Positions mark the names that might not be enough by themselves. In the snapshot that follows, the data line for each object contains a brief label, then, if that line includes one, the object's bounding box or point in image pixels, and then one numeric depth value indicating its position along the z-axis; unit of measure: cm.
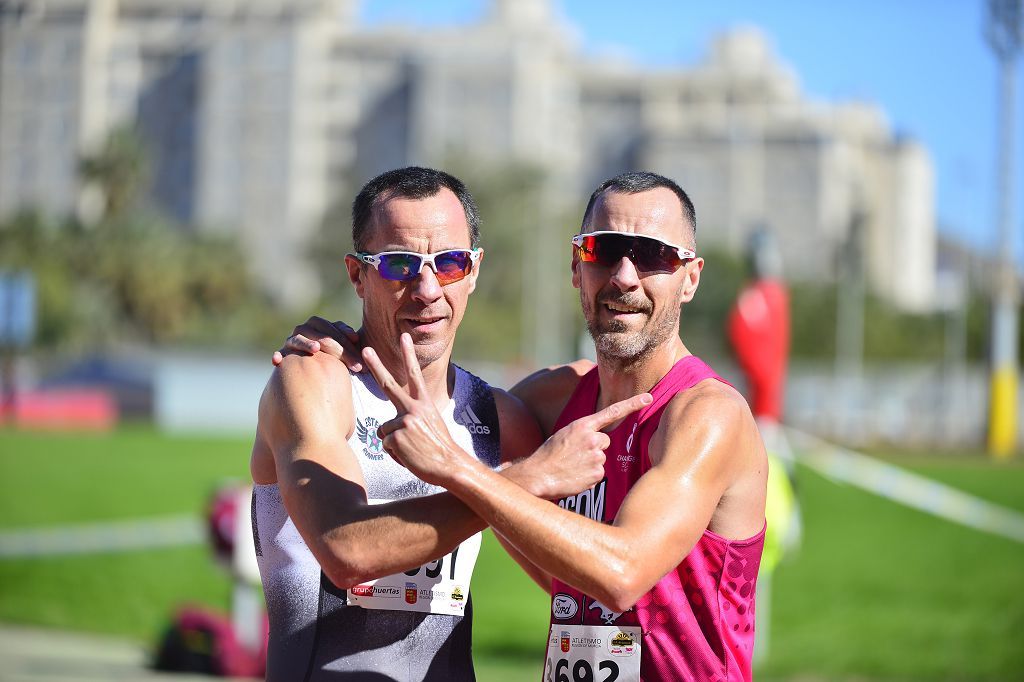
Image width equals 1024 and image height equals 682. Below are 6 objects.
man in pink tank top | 645
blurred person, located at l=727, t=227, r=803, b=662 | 2111
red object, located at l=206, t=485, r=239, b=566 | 1837
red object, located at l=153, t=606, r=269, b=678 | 1969
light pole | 4897
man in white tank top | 712
